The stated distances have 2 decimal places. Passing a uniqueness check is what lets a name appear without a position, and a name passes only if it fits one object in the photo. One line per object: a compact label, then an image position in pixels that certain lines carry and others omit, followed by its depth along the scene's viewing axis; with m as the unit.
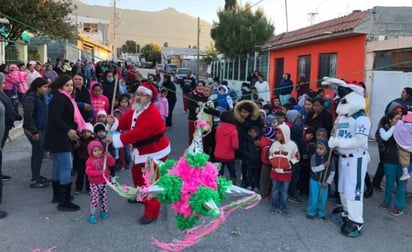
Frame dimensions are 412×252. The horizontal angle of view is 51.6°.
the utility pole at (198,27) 46.38
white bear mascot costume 4.94
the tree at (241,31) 32.44
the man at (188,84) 15.12
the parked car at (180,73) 35.80
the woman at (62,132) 5.39
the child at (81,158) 6.28
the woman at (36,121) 6.23
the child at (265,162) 6.07
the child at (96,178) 5.20
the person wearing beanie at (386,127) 5.86
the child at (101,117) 6.80
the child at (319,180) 5.50
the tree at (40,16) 15.99
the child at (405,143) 5.62
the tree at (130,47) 129.94
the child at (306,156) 6.09
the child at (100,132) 6.29
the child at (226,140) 6.39
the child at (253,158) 6.48
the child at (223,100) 8.48
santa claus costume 4.94
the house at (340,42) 11.91
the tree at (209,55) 45.12
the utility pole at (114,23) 61.06
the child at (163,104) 10.57
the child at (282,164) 5.57
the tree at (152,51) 83.81
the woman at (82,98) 7.14
